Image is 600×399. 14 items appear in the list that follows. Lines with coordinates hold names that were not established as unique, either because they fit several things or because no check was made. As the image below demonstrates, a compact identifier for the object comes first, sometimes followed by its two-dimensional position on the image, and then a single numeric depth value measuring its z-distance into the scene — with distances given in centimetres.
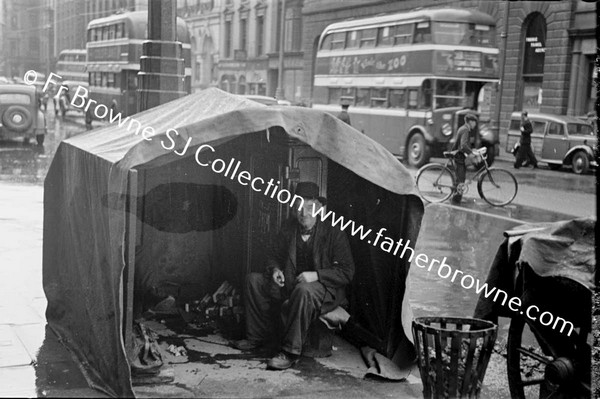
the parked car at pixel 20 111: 2556
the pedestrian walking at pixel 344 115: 1981
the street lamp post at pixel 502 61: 3099
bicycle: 1628
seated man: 608
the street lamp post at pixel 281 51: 4250
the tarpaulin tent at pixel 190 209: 516
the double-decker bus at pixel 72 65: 4188
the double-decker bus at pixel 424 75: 2505
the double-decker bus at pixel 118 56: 3156
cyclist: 1609
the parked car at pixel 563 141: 2441
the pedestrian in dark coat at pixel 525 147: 2506
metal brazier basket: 461
